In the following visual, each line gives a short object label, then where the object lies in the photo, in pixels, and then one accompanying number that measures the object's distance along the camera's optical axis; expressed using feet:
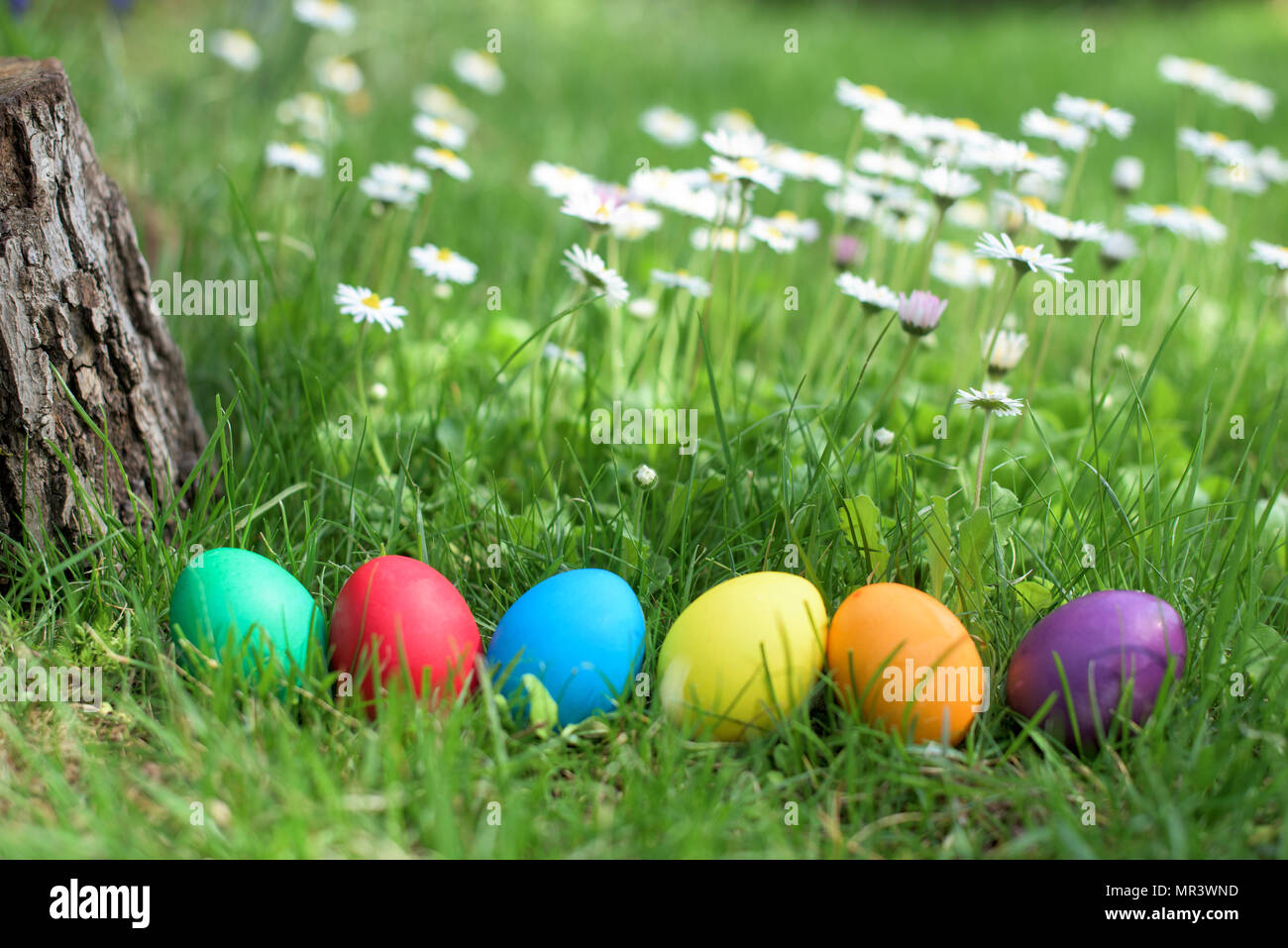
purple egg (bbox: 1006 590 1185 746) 2.91
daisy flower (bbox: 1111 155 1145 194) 3.69
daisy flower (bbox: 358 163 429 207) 3.41
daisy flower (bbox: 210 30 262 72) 5.35
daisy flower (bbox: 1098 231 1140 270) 3.44
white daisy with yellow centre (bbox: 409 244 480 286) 3.33
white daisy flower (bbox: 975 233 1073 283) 3.08
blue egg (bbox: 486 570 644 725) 2.95
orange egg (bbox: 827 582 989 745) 2.91
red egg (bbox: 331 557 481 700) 2.94
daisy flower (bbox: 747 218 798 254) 3.39
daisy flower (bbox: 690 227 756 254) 3.49
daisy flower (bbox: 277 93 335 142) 4.44
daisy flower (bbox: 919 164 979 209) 3.31
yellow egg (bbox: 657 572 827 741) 2.92
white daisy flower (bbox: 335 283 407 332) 3.15
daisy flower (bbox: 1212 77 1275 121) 3.80
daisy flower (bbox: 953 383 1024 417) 2.99
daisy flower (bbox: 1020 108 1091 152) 3.40
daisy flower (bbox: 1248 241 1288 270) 3.28
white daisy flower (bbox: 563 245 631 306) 3.18
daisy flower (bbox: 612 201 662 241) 3.32
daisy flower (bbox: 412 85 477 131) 4.95
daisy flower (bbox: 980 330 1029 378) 3.22
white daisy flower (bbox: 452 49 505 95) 5.85
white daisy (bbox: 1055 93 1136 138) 3.40
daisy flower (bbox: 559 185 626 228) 3.21
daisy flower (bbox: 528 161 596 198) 3.33
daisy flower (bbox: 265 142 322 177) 3.51
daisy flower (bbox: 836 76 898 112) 3.45
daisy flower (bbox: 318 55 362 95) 4.57
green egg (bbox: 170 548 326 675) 2.93
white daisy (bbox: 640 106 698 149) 4.10
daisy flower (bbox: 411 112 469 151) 3.50
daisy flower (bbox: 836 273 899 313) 3.23
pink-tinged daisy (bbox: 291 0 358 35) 4.19
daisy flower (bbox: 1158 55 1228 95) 3.73
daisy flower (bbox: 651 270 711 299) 3.35
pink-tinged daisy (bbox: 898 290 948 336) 3.13
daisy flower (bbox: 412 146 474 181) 3.39
